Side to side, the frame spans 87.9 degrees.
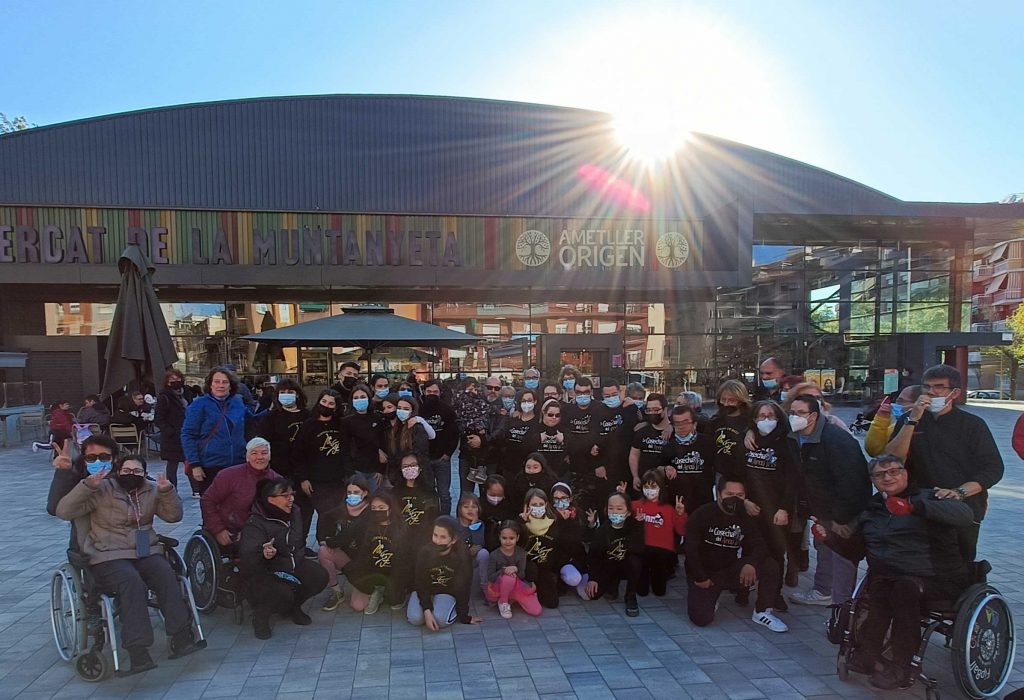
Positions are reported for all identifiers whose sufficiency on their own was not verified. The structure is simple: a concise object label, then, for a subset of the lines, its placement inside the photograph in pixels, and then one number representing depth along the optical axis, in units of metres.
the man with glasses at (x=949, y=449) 3.37
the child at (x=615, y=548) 4.53
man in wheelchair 3.11
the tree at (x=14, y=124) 33.66
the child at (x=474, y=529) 4.62
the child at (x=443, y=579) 4.08
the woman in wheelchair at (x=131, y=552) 3.42
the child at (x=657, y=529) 4.58
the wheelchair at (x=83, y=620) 3.32
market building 14.12
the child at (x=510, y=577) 4.30
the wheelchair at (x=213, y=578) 4.08
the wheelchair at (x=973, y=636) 3.00
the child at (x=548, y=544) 4.46
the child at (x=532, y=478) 4.94
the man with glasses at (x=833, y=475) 3.77
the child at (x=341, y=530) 4.50
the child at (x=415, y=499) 4.61
